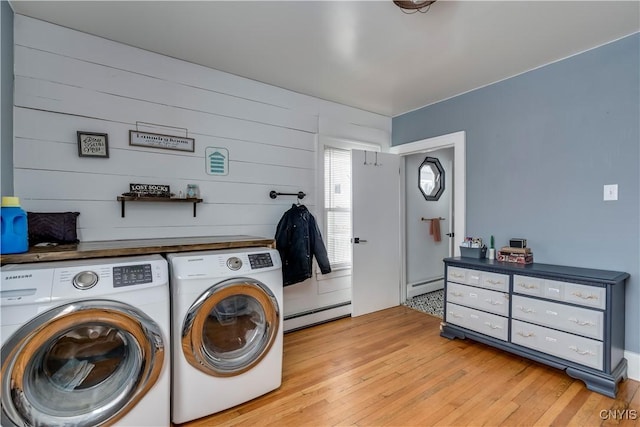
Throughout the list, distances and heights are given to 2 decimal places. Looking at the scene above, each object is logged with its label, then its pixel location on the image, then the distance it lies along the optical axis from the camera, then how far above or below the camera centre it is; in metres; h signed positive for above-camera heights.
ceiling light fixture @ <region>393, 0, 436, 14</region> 1.69 +1.14
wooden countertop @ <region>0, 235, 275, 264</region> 1.53 -0.24
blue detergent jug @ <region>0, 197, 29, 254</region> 1.52 -0.10
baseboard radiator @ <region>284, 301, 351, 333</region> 3.11 -1.19
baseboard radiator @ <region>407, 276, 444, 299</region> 4.14 -1.16
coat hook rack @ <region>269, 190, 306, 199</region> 2.98 +0.12
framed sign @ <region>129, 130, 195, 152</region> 2.33 +0.53
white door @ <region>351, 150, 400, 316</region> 3.48 -0.30
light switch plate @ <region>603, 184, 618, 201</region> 2.23 +0.09
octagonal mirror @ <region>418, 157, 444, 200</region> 4.44 +0.40
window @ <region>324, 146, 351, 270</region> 3.46 +0.01
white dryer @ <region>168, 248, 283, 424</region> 1.74 -0.76
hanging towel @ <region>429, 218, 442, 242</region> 4.50 -0.35
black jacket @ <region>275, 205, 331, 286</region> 2.94 -0.37
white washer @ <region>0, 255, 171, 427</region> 1.31 -0.66
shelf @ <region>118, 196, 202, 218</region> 2.20 +0.05
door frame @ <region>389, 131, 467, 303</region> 3.19 +0.45
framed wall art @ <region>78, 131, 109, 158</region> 2.13 +0.45
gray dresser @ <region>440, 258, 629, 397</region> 2.02 -0.83
